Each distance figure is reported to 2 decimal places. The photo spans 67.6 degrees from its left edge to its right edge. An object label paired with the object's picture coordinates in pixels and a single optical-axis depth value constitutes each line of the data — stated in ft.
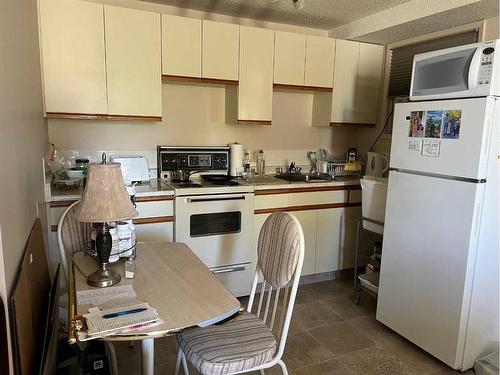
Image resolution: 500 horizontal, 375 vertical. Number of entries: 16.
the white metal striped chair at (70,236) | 6.31
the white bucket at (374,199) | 9.09
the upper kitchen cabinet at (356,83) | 11.33
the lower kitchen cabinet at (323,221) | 10.16
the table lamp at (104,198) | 4.48
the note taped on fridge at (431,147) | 7.11
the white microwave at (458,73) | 6.33
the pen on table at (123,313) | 3.92
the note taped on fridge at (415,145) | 7.48
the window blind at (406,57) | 9.84
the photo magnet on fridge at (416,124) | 7.43
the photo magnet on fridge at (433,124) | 7.06
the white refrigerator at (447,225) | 6.56
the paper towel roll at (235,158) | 11.03
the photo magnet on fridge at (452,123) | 6.72
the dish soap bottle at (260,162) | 11.77
